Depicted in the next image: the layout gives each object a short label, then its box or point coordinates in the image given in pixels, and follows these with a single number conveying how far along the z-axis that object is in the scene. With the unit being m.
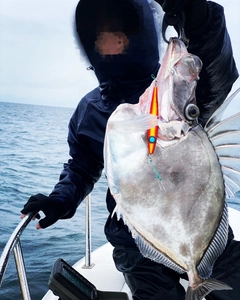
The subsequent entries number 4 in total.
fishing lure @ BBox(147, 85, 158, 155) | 0.90
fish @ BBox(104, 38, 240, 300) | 0.91
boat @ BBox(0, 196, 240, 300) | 1.41
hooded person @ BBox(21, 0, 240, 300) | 1.11
